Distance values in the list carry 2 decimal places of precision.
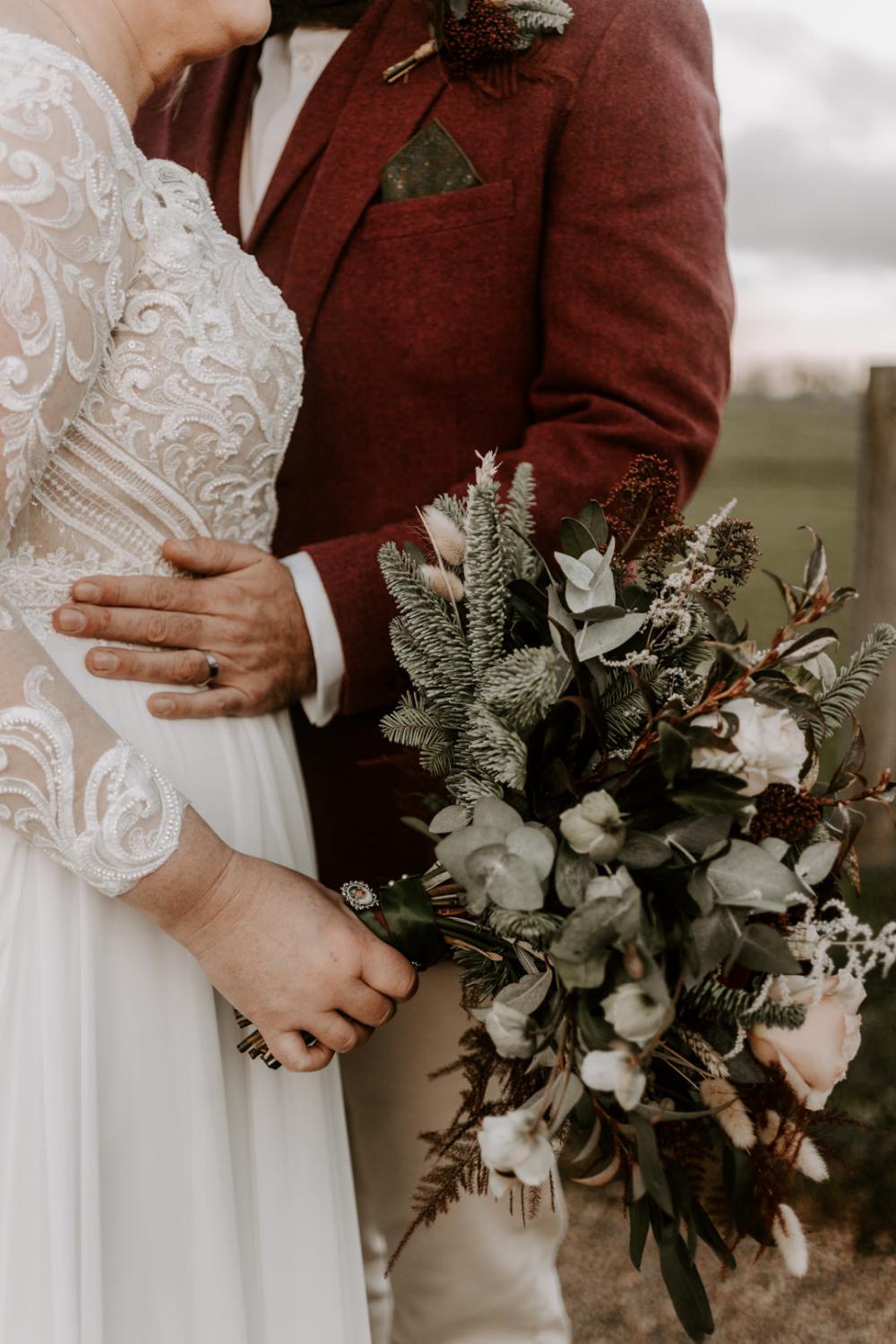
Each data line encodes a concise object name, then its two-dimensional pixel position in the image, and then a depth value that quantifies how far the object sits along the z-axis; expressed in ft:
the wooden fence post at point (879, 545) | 10.62
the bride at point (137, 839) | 3.19
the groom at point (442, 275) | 4.83
